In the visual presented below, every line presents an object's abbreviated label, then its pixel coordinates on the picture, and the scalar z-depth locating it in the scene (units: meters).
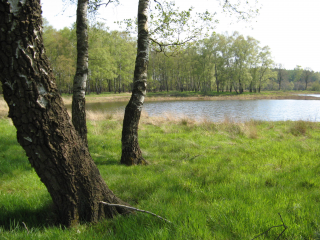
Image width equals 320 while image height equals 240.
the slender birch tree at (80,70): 5.67
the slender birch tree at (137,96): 5.32
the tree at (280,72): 80.07
